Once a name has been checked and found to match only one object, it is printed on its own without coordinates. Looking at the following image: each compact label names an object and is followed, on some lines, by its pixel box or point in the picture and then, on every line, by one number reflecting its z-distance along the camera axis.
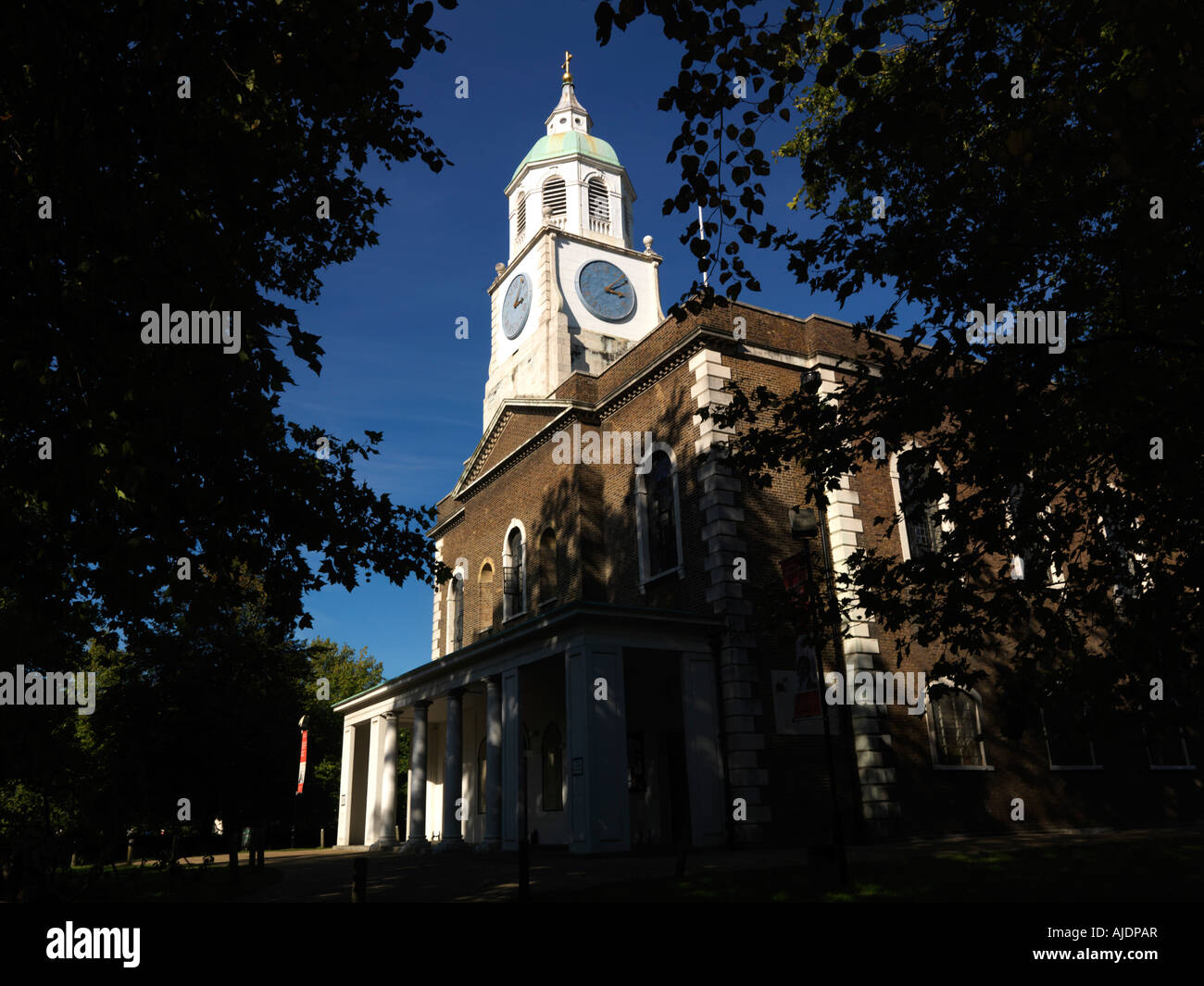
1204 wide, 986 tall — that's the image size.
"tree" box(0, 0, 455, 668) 8.02
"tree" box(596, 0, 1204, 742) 7.79
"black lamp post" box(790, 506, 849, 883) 12.10
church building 18.38
